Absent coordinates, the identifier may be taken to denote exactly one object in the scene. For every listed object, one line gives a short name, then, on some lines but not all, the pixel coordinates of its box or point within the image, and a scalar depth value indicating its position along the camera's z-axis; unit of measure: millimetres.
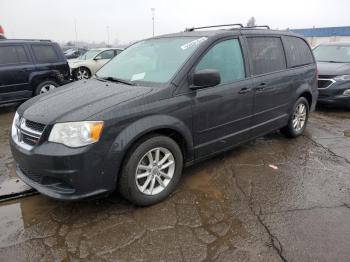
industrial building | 29575
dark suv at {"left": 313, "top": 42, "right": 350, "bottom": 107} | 7195
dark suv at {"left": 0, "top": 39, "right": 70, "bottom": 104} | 7258
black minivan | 2691
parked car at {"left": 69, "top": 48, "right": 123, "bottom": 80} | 12922
